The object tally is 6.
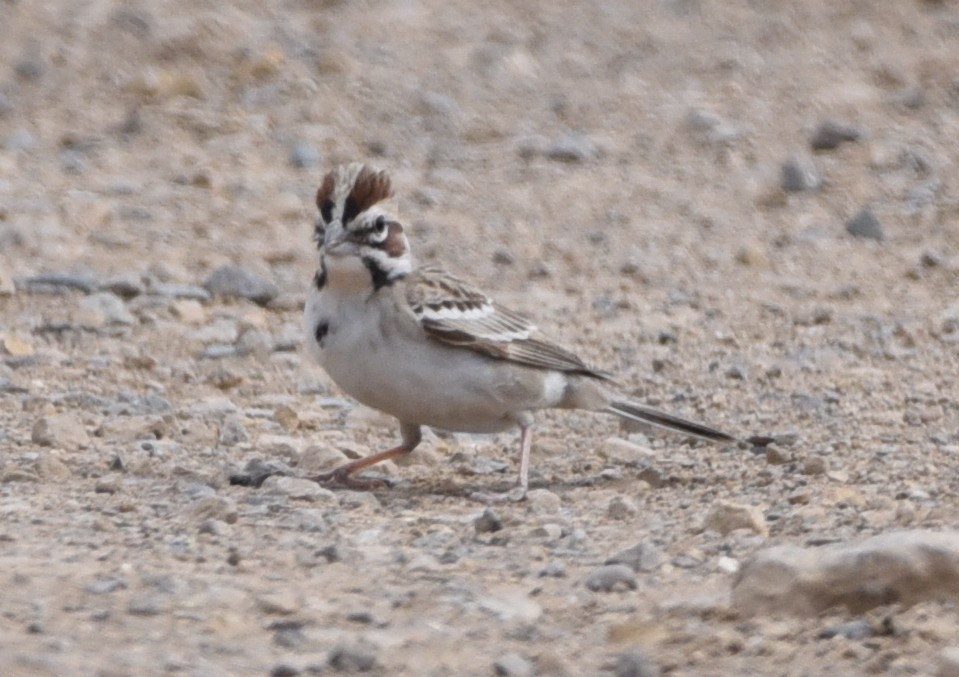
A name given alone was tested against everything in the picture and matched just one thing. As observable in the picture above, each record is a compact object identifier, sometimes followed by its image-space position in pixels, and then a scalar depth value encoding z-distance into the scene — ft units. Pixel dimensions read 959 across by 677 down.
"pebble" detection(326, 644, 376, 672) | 33.19
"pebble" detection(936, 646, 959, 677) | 31.50
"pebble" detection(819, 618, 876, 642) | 34.35
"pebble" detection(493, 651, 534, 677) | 33.40
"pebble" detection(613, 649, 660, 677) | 33.14
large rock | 35.12
